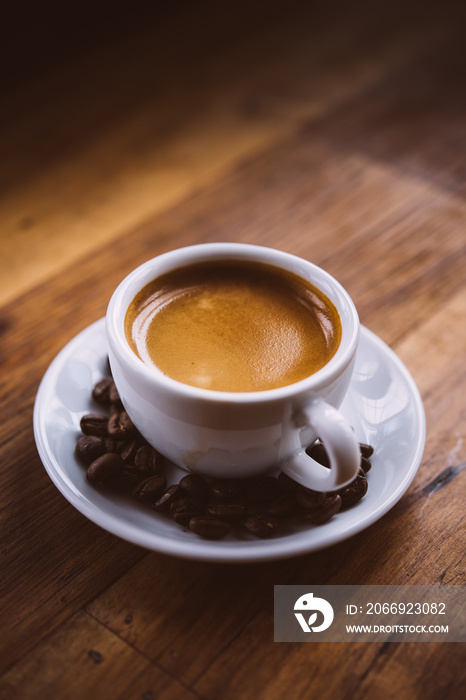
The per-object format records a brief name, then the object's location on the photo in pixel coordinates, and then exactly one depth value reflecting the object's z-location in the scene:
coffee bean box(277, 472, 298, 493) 0.31
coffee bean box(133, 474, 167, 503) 0.31
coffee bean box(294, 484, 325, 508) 0.30
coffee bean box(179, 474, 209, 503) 0.31
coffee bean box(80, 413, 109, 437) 0.32
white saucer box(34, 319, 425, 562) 0.29
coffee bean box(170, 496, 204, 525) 0.30
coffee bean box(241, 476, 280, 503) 0.31
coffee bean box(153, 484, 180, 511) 0.31
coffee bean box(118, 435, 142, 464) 0.32
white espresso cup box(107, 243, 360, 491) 0.29
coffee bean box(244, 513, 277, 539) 0.30
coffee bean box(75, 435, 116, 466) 0.32
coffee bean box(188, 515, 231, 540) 0.30
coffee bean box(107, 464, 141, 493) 0.31
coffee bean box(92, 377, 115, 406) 0.34
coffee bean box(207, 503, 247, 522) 0.30
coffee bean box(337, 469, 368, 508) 0.31
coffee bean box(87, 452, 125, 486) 0.31
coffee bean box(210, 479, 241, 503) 0.31
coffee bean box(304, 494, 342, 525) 0.30
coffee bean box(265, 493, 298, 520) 0.30
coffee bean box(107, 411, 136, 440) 0.32
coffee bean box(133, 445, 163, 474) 0.32
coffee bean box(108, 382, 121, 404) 0.33
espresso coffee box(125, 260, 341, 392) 0.31
